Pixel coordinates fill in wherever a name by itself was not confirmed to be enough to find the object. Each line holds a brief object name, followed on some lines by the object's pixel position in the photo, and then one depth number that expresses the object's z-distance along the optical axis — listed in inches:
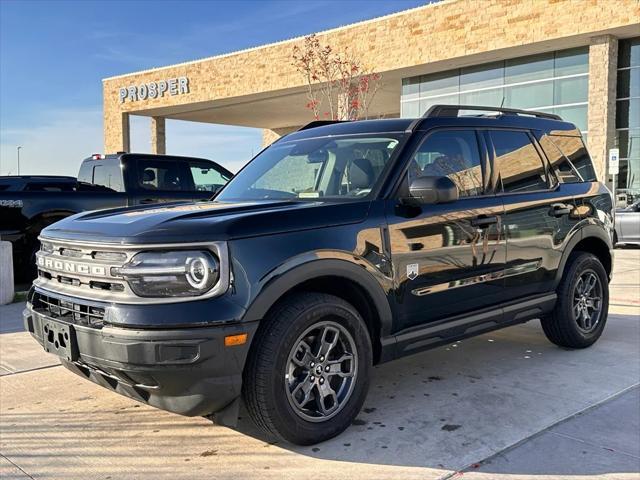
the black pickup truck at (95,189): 334.3
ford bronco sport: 121.9
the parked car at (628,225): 592.7
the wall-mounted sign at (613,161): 722.8
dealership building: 774.5
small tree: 780.6
